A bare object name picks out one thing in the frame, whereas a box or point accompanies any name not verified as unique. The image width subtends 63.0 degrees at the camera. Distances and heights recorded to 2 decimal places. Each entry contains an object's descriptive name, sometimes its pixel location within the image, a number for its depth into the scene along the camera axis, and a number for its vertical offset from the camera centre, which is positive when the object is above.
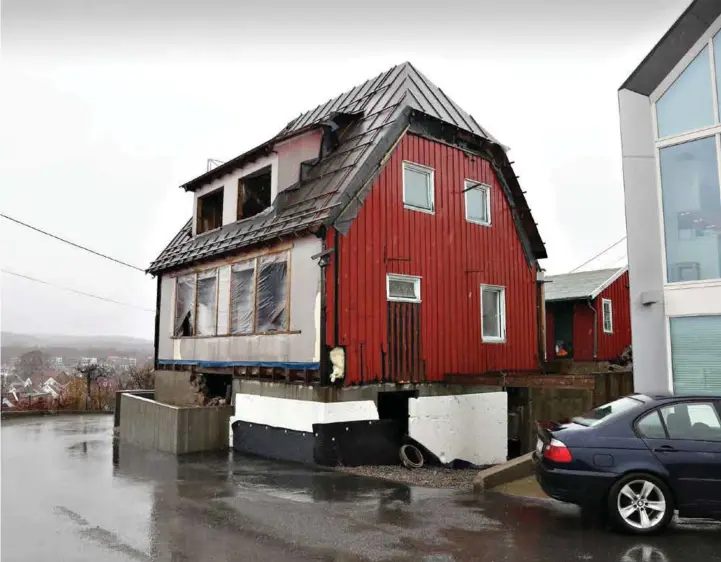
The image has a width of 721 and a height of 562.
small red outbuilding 25.20 +1.18
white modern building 9.66 +2.46
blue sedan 6.42 -1.31
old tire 11.89 -2.29
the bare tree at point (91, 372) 25.35 -1.22
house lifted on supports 12.06 +1.62
